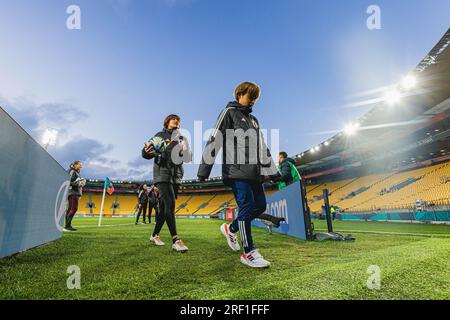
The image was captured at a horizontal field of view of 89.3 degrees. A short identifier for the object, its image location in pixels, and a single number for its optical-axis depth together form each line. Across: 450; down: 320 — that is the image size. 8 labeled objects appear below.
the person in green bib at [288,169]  5.41
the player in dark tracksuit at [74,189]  5.97
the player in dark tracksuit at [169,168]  3.23
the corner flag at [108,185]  9.87
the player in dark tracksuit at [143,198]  10.13
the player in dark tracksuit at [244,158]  2.38
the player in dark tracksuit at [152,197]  9.86
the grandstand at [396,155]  14.94
